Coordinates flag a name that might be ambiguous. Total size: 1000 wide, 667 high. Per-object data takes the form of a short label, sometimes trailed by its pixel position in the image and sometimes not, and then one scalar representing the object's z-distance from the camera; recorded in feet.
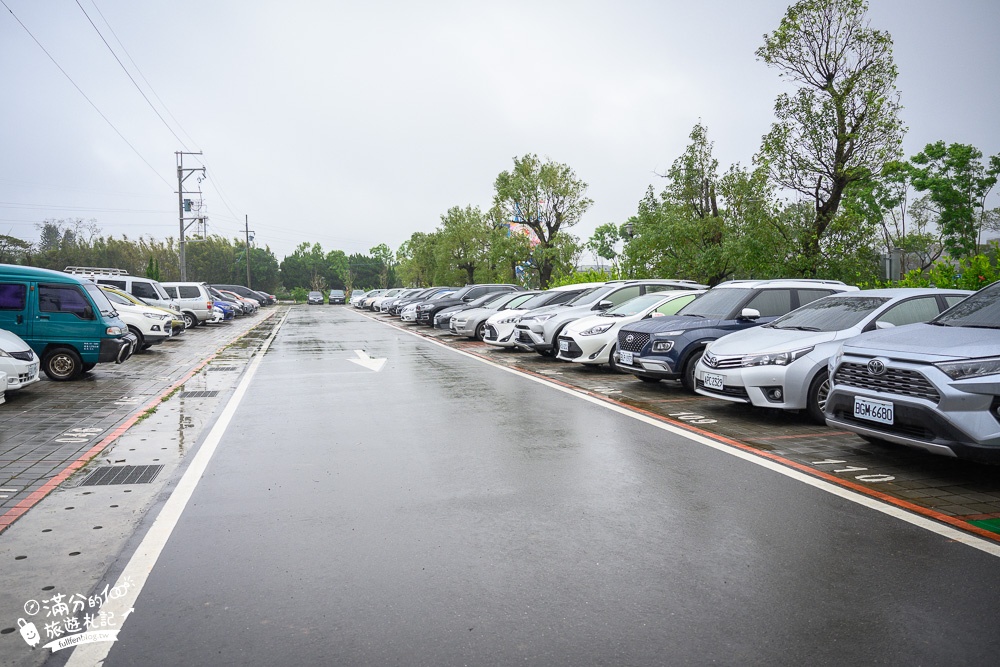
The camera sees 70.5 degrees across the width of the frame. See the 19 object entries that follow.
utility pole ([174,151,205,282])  139.20
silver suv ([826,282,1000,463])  17.30
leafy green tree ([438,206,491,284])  185.26
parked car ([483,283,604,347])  57.57
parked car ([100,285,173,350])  55.01
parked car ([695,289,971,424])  25.90
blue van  38.73
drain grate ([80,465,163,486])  19.48
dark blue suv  33.30
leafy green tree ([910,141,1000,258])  141.69
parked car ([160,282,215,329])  92.07
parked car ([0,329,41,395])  30.78
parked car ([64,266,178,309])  69.62
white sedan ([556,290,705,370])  41.37
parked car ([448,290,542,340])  67.63
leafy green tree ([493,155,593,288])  133.59
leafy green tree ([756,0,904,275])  56.39
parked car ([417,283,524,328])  92.48
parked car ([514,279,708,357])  48.55
